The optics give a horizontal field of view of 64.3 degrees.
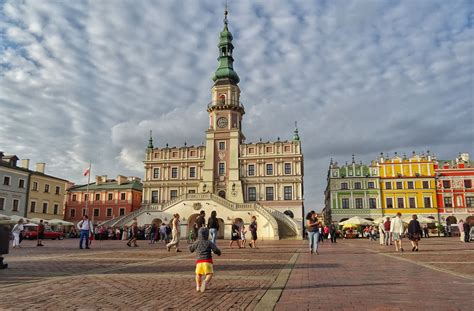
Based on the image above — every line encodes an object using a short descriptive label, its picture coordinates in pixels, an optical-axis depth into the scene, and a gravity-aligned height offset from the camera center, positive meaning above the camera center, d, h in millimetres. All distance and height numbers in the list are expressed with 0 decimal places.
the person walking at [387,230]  24833 -272
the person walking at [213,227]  16625 -63
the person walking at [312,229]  15859 -137
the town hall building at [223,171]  45781 +7595
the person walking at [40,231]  24344 -364
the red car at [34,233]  38188 -793
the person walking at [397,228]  18453 -129
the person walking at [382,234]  25875 -561
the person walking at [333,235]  32175 -777
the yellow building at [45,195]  54344 +4483
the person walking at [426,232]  42844 -684
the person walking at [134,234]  24016 -540
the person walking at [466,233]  28578 -530
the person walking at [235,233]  21234 -415
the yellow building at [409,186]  56625 +6036
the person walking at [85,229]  20281 -192
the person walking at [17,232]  22234 -400
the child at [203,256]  7180 -592
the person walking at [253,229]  21078 -186
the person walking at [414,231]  17847 -239
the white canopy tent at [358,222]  40919 +426
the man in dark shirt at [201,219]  14465 +233
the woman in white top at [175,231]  18453 -270
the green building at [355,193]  58031 +5027
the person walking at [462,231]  28500 -380
